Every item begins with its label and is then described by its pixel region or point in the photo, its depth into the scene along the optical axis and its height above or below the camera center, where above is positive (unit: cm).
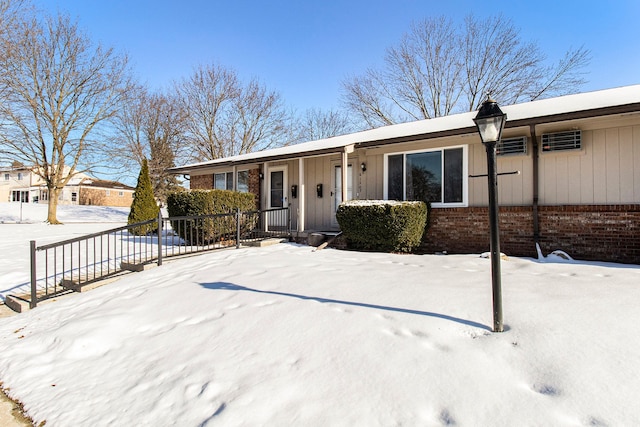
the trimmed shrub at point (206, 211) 919 +19
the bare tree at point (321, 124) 3131 +839
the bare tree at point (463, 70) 2139 +946
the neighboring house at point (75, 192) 3831 +317
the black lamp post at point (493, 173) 305 +38
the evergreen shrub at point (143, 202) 1327 +64
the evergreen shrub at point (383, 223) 737 -14
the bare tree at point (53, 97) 1830 +689
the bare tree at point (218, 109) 2770 +863
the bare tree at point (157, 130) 2688 +697
